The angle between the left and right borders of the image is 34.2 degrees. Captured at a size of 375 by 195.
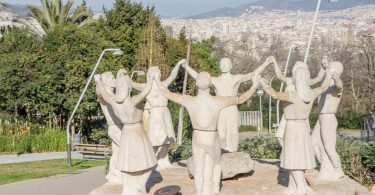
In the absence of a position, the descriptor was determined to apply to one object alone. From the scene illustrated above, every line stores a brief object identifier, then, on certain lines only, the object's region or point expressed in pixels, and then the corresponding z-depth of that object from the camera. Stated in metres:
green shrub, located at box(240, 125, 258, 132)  48.94
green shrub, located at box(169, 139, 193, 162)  17.48
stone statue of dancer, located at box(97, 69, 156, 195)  11.02
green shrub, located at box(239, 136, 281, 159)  17.86
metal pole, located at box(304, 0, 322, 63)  22.57
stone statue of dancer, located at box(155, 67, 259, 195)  10.70
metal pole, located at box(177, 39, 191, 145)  24.88
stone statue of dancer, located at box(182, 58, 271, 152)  13.39
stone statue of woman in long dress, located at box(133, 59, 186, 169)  14.21
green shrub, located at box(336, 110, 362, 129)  48.25
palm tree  42.75
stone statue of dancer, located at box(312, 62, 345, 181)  12.67
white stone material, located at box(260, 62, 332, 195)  11.01
